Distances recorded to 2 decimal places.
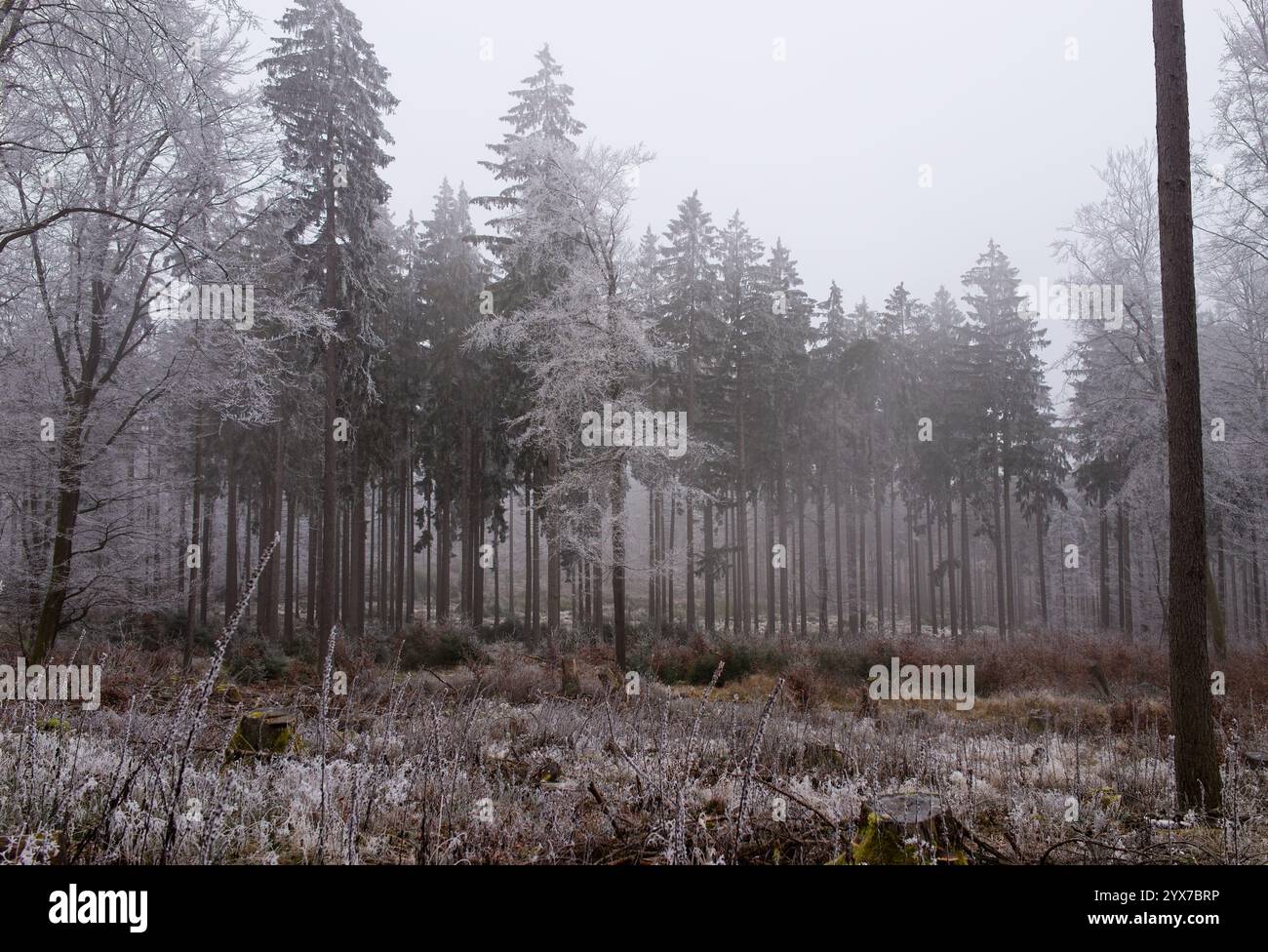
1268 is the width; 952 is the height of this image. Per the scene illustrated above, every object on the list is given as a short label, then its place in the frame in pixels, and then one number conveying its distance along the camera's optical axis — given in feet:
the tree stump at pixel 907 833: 14.47
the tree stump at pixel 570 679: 46.56
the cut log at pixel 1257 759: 26.45
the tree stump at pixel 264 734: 22.82
